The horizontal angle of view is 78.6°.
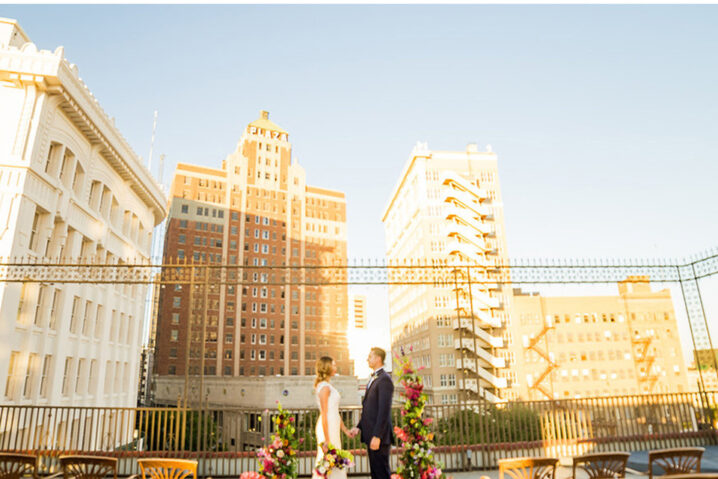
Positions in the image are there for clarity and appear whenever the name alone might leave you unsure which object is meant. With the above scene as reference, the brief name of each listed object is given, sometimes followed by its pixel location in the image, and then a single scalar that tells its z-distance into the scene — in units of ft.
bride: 19.92
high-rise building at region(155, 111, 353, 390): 242.17
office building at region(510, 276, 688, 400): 229.25
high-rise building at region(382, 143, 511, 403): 202.08
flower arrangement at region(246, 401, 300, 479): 18.95
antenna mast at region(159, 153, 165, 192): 129.00
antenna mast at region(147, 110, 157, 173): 114.42
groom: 20.75
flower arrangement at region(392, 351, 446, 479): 20.89
